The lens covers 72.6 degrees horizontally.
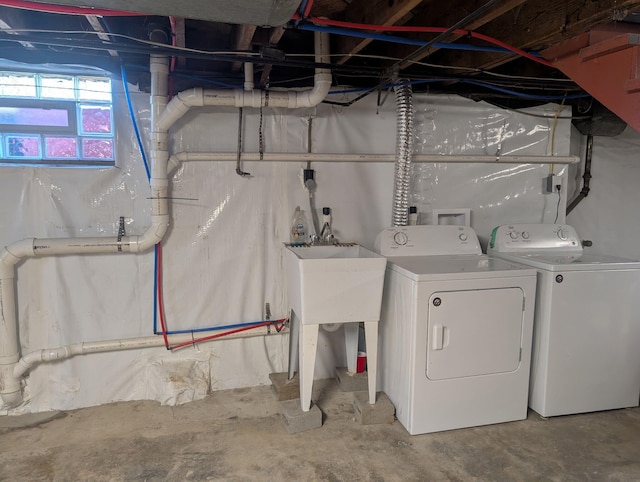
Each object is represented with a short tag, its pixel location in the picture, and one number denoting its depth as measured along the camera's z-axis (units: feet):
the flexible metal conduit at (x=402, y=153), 8.88
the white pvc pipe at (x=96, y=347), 8.14
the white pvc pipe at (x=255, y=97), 7.75
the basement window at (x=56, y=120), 8.25
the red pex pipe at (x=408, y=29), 6.12
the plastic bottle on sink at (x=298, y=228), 9.23
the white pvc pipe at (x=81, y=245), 7.82
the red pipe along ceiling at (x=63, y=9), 4.95
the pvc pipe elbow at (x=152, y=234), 8.29
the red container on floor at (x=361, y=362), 9.41
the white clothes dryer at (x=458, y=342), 7.38
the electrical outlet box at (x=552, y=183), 10.82
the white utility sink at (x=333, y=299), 7.27
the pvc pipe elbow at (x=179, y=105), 7.82
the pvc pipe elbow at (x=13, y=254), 7.80
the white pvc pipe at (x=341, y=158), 8.61
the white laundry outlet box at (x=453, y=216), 10.28
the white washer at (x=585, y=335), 7.95
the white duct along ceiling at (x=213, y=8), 4.61
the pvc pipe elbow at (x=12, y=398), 8.08
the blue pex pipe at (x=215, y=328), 8.96
